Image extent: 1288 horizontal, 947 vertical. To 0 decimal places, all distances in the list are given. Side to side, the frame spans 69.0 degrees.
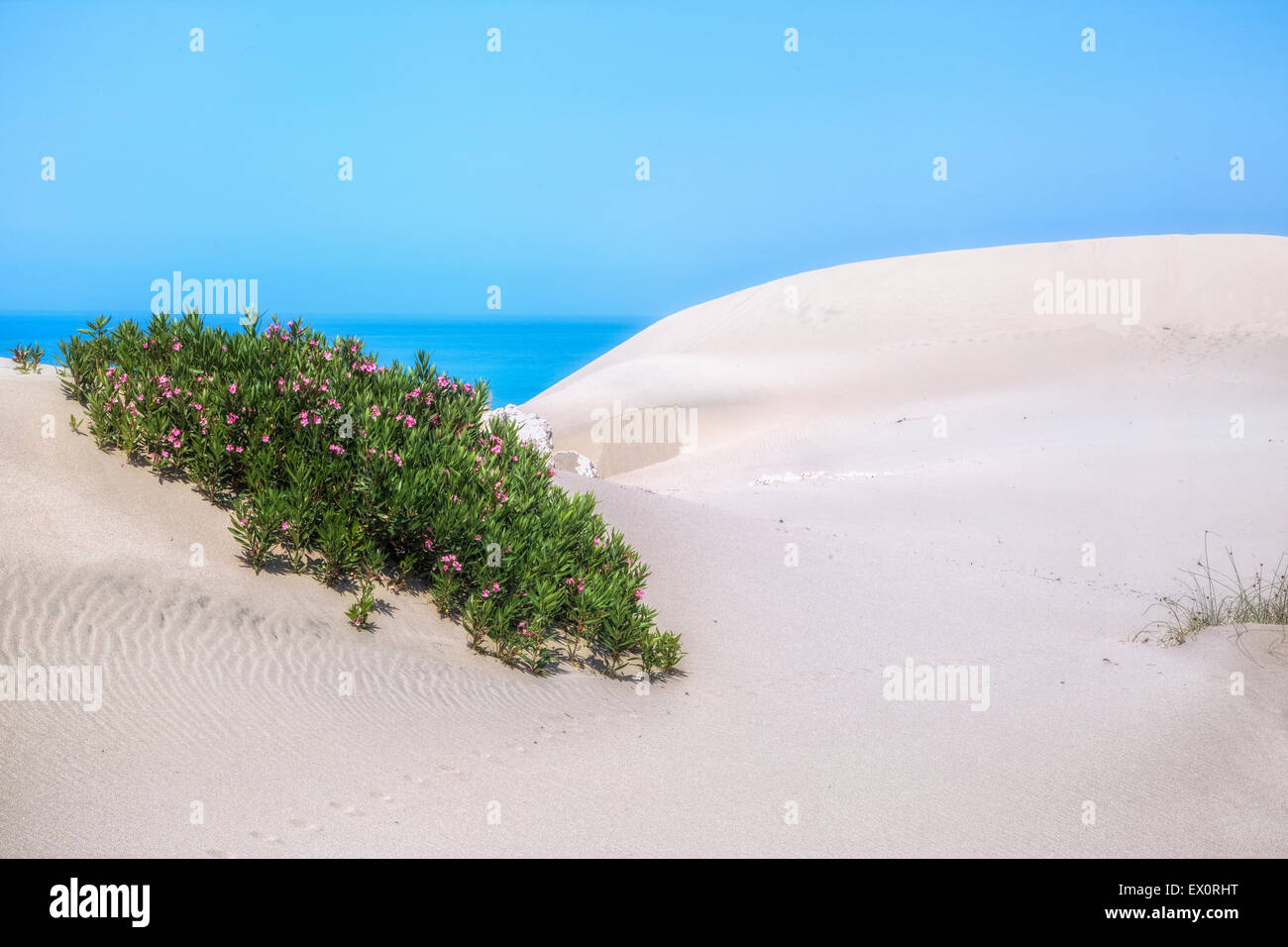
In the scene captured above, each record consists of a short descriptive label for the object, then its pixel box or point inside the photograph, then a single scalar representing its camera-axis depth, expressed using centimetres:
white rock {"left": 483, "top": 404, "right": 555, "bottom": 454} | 1549
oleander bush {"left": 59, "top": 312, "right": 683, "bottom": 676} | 635
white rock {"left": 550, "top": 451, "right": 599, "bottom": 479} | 1612
